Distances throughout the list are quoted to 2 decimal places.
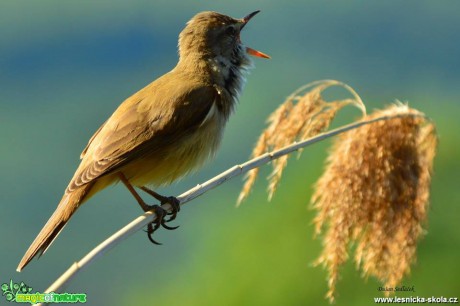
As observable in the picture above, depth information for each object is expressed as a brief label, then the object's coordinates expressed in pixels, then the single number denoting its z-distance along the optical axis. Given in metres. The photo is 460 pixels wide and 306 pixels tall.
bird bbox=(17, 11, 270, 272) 5.36
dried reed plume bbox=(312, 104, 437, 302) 5.15
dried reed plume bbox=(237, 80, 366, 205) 5.50
